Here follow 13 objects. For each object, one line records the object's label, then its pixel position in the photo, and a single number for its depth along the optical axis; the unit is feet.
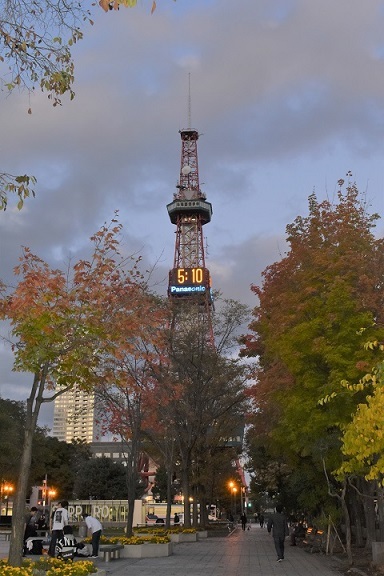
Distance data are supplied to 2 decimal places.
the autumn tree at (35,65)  23.93
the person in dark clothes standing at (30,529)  71.82
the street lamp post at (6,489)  208.62
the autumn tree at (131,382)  44.93
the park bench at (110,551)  69.77
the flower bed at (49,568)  36.06
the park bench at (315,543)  90.31
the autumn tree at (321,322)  69.92
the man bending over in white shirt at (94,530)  66.80
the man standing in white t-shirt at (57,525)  59.52
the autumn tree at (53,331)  41.32
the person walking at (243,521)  181.57
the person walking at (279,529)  74.64
